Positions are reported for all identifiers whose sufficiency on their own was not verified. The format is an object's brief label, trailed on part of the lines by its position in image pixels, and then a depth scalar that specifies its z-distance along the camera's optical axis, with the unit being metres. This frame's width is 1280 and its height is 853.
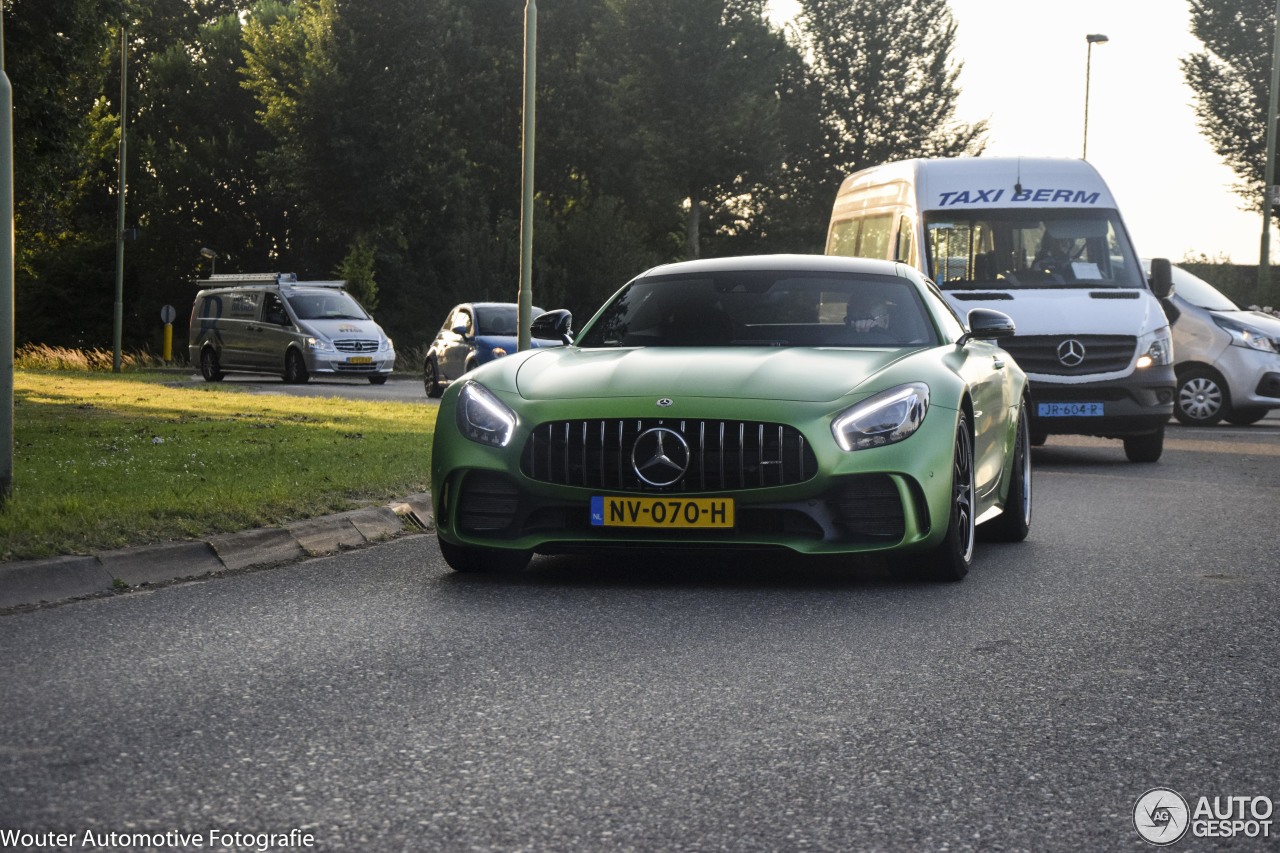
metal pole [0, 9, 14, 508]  9.09
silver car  20.44
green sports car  7.53
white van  15.28
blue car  26.72
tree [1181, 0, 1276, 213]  58.25
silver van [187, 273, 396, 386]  32.69
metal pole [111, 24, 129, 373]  40.34
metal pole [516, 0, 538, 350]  20.88
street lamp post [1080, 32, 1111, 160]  46.38
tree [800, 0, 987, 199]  72.69
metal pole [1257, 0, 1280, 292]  32.20
